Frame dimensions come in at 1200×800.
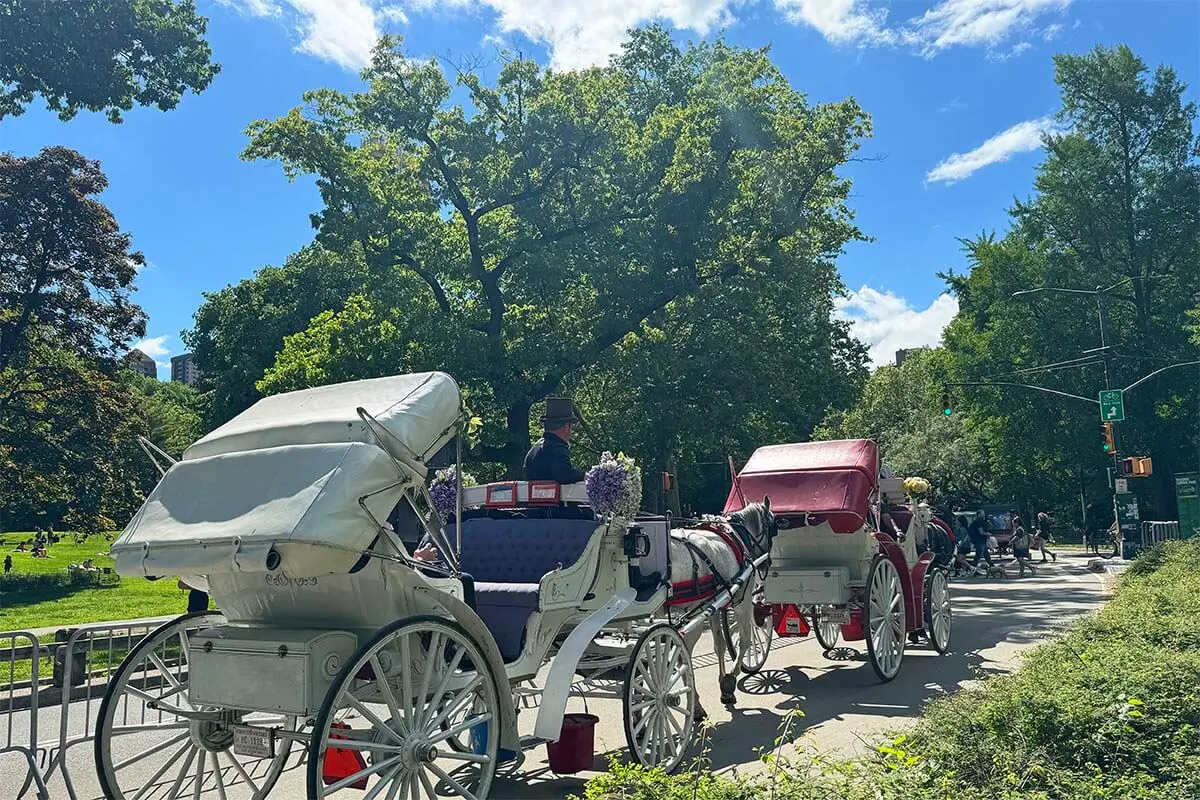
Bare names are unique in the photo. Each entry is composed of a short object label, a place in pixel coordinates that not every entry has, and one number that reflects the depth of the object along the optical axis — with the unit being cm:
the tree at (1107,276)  3784
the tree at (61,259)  2352
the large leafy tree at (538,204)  2164
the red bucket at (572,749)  655
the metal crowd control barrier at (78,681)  648
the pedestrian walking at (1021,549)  2901
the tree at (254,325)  3709
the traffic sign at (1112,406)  3088
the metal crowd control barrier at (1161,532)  3131
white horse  838
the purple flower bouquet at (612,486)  676
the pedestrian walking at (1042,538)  3441
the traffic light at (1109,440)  3127
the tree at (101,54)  1430
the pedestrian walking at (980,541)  2780
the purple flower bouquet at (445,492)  762
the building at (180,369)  15592
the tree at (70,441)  2239
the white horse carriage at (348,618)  479
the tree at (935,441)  5025
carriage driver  752
